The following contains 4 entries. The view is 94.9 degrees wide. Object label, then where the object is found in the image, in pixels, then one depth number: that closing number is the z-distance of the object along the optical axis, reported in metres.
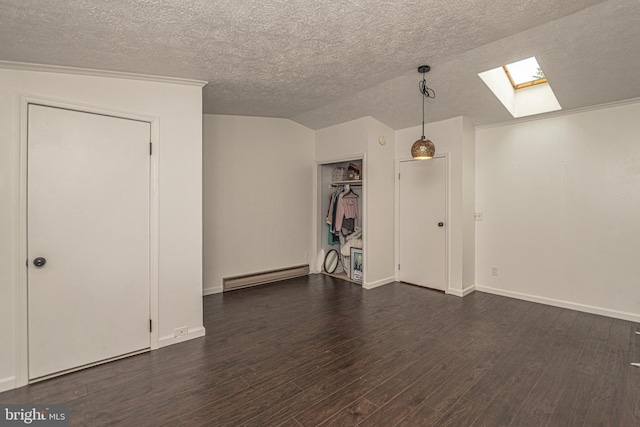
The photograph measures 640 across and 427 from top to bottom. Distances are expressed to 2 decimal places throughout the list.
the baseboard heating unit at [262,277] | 4.50
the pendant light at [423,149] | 3.38
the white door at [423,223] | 4.46
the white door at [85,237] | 2.24
